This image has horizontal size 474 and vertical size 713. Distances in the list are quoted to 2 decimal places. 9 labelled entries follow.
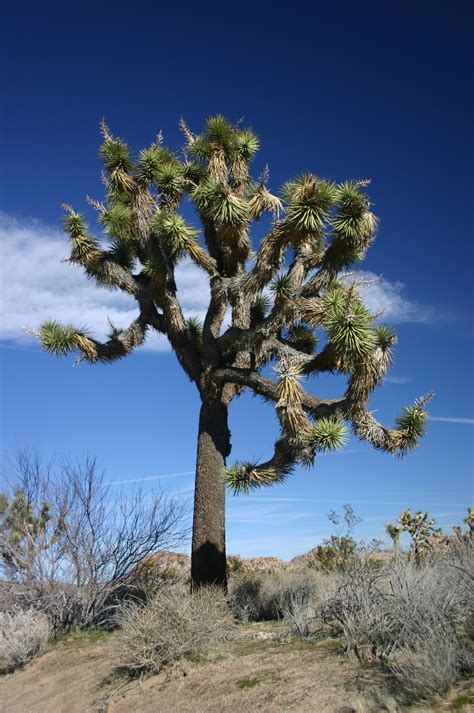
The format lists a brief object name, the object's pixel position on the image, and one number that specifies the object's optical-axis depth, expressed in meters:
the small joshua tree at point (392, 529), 15.41
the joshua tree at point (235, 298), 10.46
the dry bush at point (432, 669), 5.66
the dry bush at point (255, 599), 11.34
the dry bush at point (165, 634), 8.59
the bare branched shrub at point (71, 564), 12.66
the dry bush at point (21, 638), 11.24
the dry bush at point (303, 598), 8.99
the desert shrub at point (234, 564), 18.86
